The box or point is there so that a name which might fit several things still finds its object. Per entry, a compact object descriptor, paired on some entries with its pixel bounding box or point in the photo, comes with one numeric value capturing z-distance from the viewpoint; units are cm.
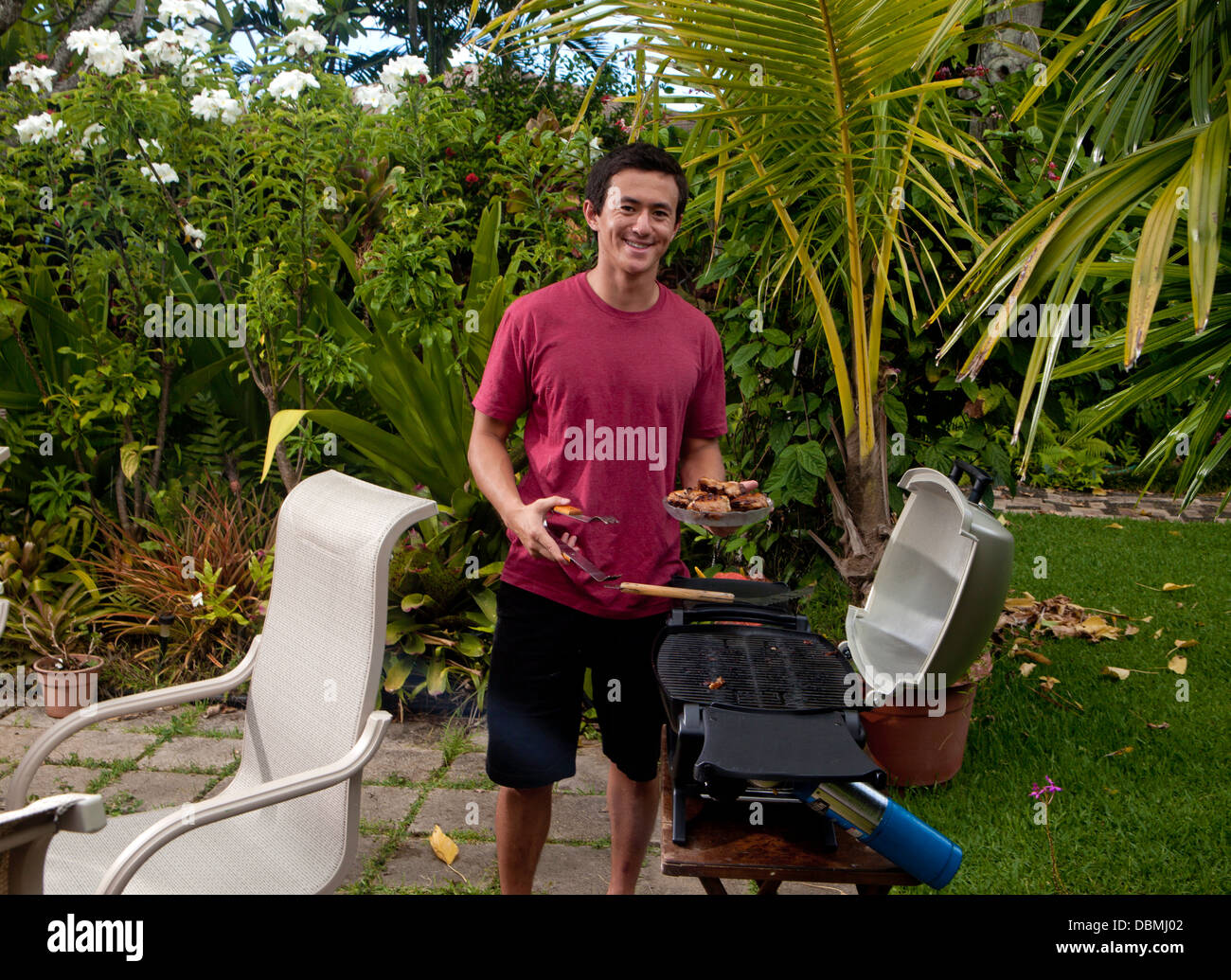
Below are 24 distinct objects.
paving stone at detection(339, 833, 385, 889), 290
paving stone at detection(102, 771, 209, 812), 331
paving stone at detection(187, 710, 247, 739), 390
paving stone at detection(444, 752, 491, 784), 356
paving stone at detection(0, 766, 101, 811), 338
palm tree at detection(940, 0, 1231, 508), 170
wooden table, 170
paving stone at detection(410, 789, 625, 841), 322
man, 222
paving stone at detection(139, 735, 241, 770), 361
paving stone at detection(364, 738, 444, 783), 357
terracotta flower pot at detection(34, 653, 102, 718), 391
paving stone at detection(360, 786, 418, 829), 327
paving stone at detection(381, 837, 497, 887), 289
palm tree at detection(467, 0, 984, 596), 251
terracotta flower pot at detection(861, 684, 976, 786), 331
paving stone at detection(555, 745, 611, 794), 355
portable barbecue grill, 153
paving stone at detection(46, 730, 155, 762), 367
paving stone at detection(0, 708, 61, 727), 384
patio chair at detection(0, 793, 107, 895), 128
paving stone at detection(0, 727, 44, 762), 356
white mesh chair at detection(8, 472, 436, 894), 197
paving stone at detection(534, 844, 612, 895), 289
